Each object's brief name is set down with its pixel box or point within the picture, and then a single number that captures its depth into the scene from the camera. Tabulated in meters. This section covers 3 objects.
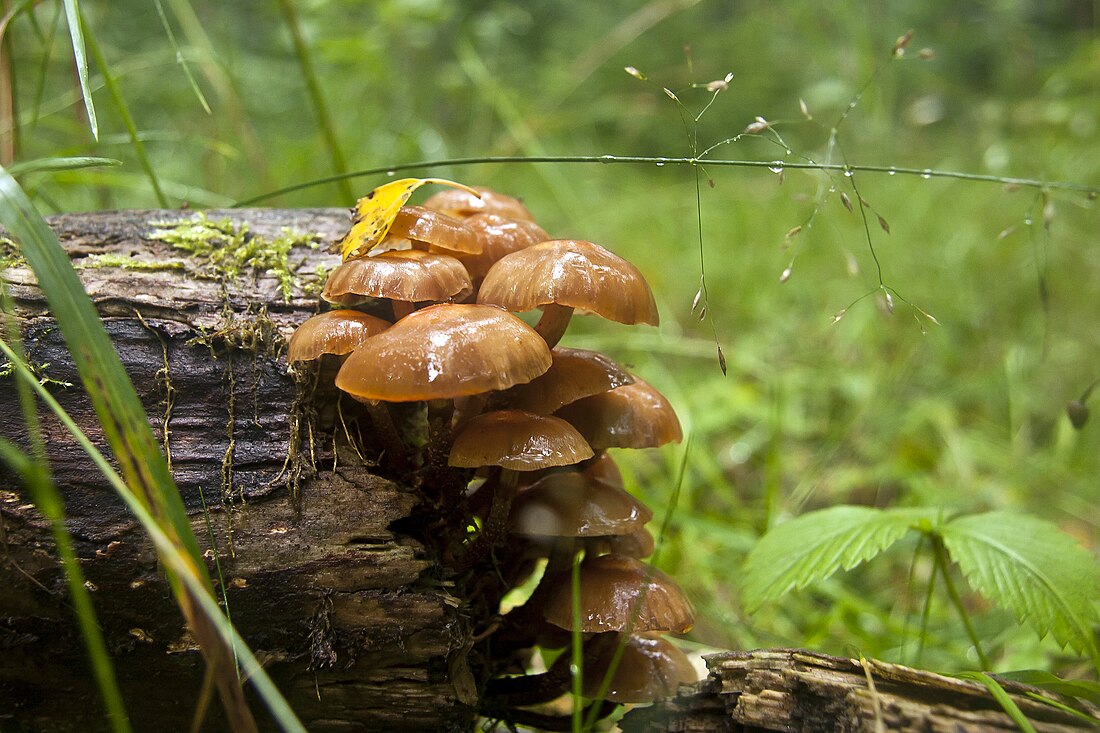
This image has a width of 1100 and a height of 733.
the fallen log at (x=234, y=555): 0.35
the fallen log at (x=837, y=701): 0.33
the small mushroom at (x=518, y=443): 0.36
